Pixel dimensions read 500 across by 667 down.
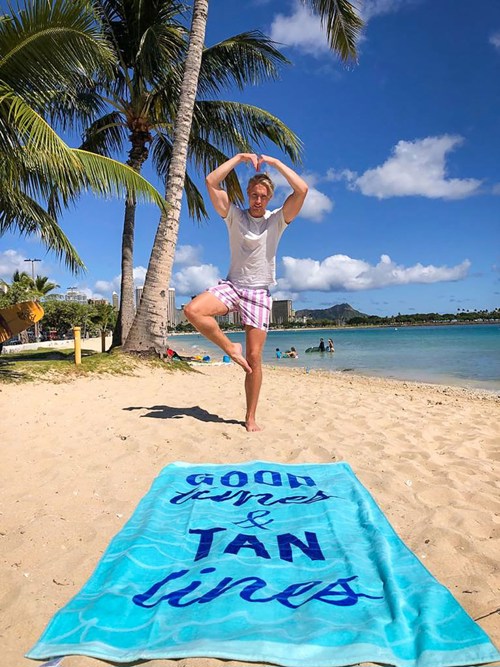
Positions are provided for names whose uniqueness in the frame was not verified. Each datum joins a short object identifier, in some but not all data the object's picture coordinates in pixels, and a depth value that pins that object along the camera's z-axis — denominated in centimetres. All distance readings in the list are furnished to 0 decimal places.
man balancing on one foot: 374
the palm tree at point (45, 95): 557
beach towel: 133
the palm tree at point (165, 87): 1020
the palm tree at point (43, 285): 4300
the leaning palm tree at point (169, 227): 859
